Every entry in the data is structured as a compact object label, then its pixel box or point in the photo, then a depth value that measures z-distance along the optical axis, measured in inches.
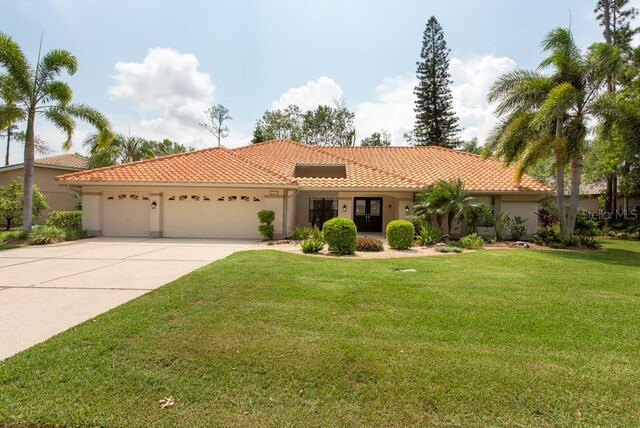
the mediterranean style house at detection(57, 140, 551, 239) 645.3
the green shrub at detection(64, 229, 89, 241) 599.2
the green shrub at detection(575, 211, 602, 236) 835.4
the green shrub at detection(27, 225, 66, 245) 541.6
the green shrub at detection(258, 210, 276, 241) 607.5
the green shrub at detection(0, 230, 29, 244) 559.0
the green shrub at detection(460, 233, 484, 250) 527.1
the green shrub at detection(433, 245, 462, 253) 489.4
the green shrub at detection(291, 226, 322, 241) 606.7
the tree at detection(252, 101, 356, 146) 1514.5
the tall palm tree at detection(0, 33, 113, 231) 582.9
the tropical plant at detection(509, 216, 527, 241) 639.1
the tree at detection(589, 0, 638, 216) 909.4
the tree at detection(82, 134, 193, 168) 1009.5
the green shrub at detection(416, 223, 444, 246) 552.7
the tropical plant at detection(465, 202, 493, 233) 608.0
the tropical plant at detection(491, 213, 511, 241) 620.7
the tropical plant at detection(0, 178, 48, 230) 796.0
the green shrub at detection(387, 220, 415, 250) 491.2
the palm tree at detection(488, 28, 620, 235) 528.4
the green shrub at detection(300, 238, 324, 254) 450.9
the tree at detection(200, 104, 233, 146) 1526.8
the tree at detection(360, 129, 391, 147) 1659.7
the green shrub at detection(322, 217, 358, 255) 436.8
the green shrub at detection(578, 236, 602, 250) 550.0
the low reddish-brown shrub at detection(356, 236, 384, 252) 471.8
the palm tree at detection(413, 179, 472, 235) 571.2
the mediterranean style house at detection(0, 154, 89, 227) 976.3
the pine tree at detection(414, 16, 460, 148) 1365.7
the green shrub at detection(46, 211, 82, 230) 642.8
